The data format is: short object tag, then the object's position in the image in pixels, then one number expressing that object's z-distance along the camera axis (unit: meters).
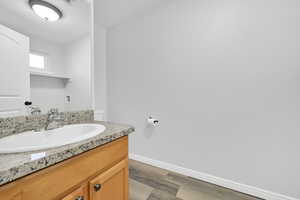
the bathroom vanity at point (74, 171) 0.40
